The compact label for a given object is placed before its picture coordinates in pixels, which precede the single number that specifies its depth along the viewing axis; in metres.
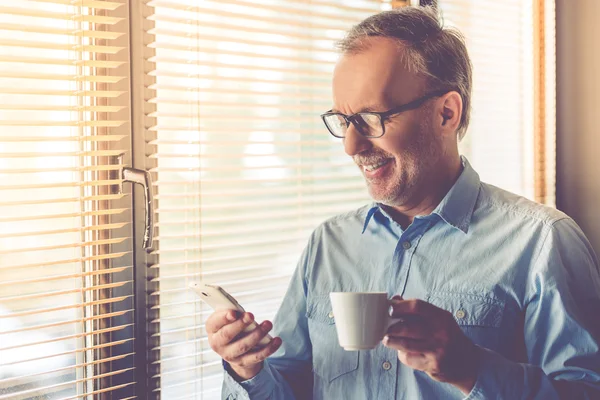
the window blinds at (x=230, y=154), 1.67
